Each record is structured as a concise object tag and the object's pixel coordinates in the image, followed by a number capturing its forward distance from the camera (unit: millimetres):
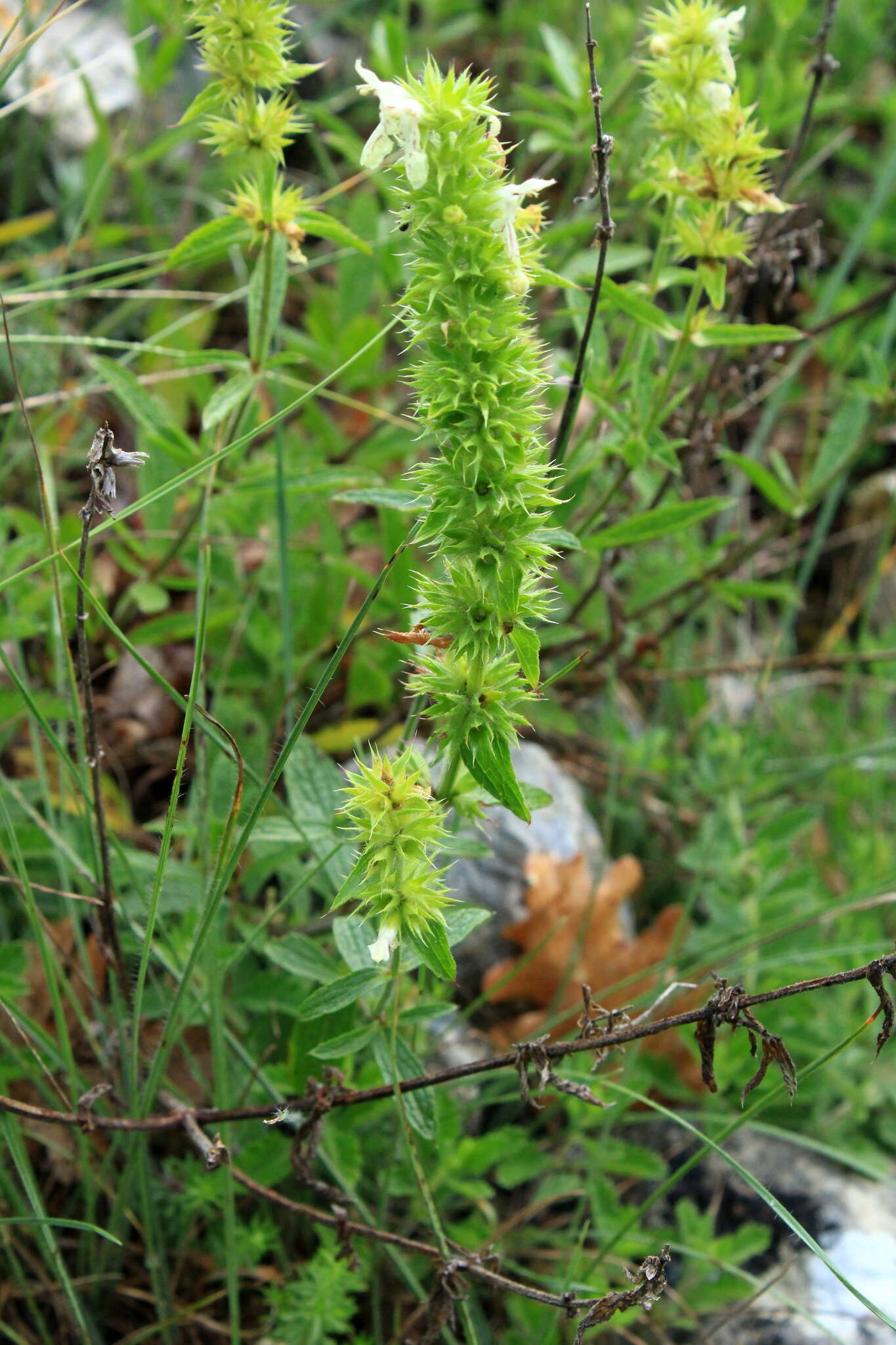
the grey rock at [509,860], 764
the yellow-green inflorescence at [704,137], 622
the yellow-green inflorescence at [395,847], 550
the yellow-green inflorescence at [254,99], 617
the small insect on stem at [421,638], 557
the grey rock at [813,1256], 680
